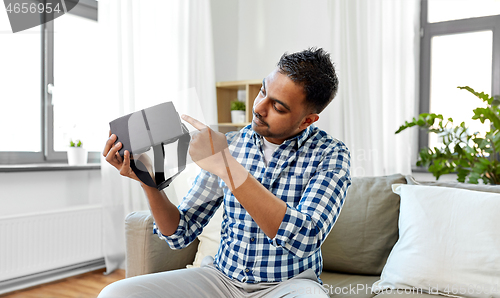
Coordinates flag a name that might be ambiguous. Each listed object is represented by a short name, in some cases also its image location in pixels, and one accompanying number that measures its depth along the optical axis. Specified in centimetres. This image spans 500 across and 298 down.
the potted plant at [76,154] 251
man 85
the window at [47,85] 235
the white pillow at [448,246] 122
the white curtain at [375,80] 266
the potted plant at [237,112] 300
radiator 214
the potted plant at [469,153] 185
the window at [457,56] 258
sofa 136
